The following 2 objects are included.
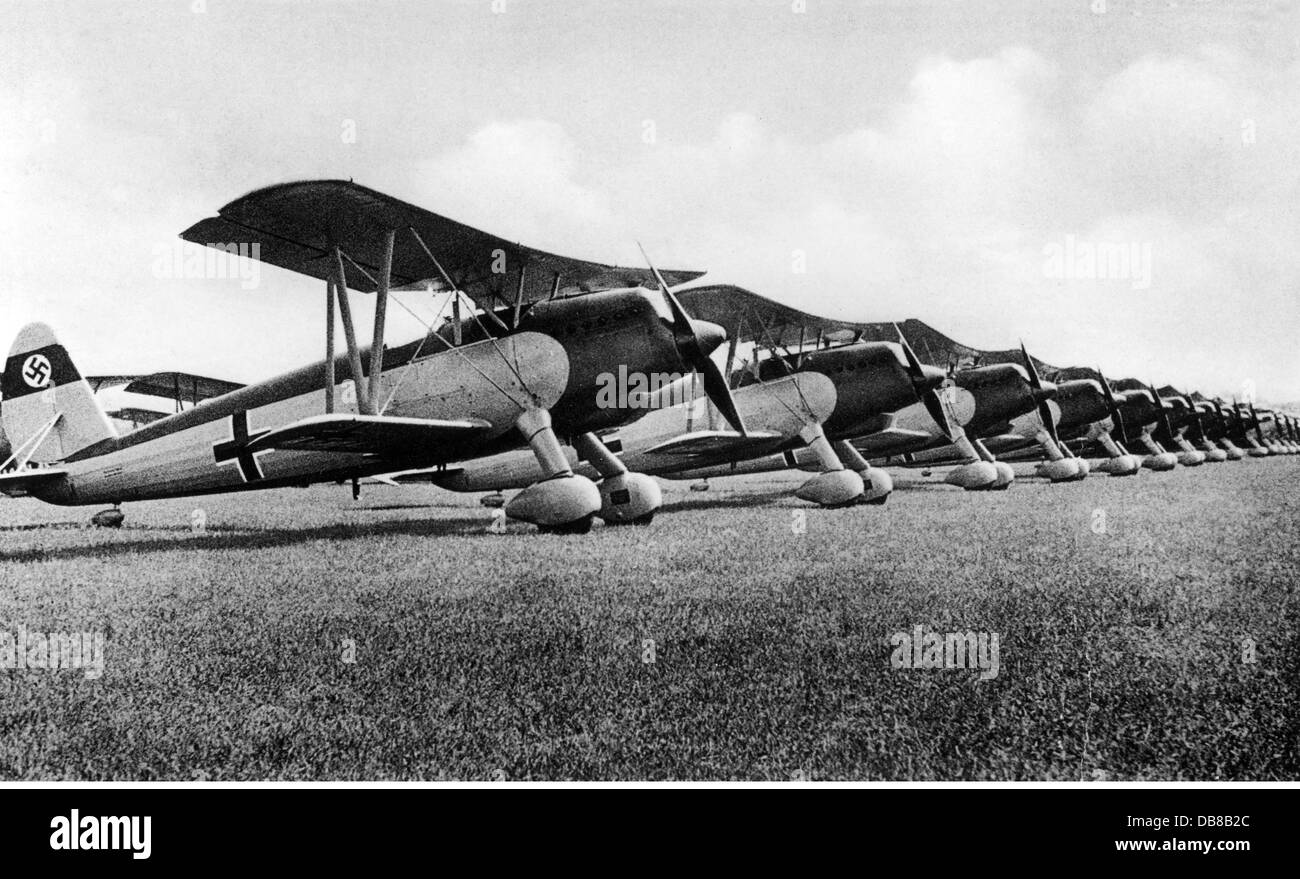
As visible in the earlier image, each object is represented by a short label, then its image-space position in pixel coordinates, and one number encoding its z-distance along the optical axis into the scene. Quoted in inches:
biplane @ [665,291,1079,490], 417.7
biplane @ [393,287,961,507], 414.6
